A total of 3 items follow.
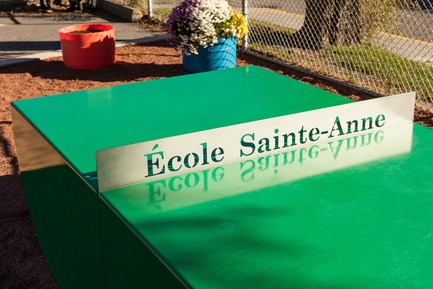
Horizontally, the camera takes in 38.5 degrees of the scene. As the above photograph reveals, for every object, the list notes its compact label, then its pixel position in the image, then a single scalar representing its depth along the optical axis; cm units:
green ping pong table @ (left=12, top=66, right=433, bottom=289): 193
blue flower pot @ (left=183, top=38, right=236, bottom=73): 809
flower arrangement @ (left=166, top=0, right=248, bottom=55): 789
